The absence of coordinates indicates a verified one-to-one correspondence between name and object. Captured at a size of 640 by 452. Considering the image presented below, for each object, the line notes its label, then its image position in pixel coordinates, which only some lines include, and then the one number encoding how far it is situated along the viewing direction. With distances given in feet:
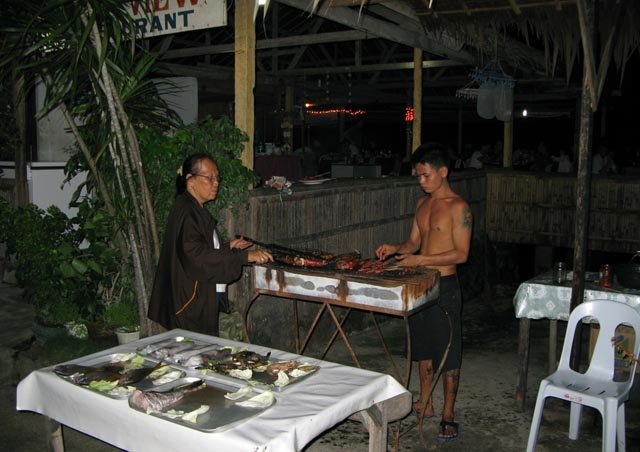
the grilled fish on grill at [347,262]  15.36
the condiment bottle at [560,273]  17.62
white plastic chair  12.95
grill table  13.84
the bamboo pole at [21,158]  26.02
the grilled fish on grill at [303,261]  15.70
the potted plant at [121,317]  19.06
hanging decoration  31.76
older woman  13.07
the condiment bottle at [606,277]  17.29
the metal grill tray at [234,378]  9.54
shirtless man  15.47
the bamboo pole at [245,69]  18.47
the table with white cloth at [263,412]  7.95
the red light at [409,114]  51.85
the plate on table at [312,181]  22.80
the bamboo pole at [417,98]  28.84
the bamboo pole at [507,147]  38.01
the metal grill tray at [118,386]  9.18
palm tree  14.85
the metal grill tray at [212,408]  8.17
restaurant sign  16.94
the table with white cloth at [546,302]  16.80
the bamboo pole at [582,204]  15.83
